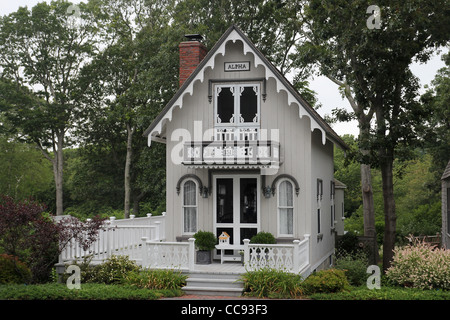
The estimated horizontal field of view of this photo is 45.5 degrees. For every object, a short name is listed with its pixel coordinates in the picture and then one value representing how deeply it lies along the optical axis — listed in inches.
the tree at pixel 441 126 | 1282.0
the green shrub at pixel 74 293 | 542.3
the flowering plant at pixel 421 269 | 576.4
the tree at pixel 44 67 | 1633.9
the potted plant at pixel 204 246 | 690.8
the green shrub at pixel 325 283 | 574.9
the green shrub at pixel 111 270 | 632.4
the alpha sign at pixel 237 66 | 735.1
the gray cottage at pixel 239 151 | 694.5
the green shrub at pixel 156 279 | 600.7
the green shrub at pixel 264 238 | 669.9
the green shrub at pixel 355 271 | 724.1
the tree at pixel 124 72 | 1451.8
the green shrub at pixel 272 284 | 570.9
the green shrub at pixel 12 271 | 613.0
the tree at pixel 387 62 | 821.9
